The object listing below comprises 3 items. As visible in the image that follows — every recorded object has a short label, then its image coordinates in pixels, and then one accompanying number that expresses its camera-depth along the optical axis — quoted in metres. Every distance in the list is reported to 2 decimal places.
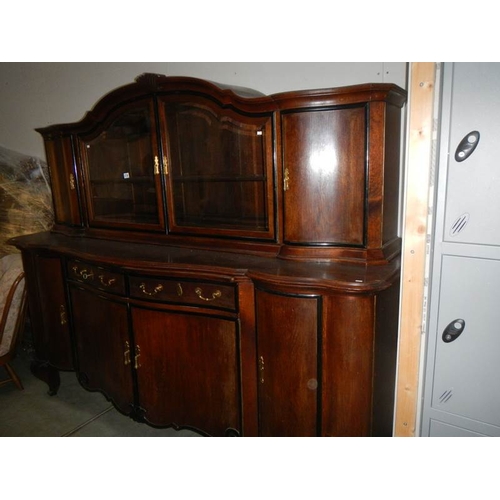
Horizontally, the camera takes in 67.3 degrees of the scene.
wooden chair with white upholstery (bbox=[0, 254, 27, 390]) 2.29
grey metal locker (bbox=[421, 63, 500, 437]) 1.11
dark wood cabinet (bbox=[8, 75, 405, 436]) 1.33
